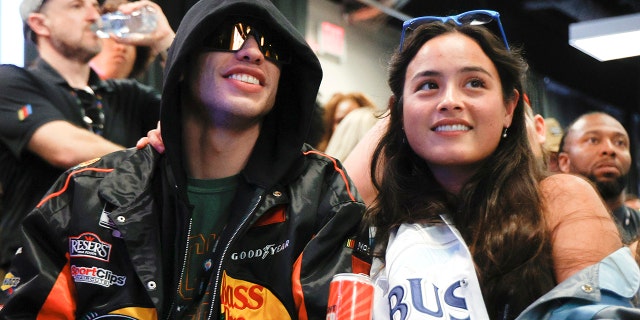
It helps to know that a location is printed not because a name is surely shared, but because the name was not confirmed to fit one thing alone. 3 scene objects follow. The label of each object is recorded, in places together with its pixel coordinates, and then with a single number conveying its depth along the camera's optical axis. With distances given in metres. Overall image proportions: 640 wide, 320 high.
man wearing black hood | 1.92
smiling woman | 1.72
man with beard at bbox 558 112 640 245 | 4.08
